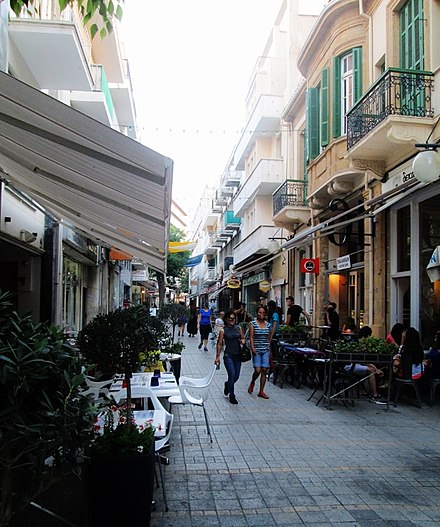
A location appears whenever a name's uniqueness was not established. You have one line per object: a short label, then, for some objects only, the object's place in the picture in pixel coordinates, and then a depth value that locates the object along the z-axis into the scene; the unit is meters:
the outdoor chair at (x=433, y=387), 9.06
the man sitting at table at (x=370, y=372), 9.26
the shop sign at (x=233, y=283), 31.81
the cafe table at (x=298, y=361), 11.13
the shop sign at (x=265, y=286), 24.44
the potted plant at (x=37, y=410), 2.70
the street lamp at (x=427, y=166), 8.00
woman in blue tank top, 20.59
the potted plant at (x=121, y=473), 3.87
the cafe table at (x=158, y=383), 6.43
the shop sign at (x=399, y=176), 10.73
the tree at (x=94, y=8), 4.39
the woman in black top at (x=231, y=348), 9.51
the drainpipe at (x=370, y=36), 13.02
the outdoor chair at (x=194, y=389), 6.34
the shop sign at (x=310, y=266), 16.86
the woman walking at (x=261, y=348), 9.91
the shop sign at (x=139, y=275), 39.66
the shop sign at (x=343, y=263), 14.14
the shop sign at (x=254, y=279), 28.14
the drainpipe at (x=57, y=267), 12.17
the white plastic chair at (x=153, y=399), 4.77
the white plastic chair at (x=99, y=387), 5.85
